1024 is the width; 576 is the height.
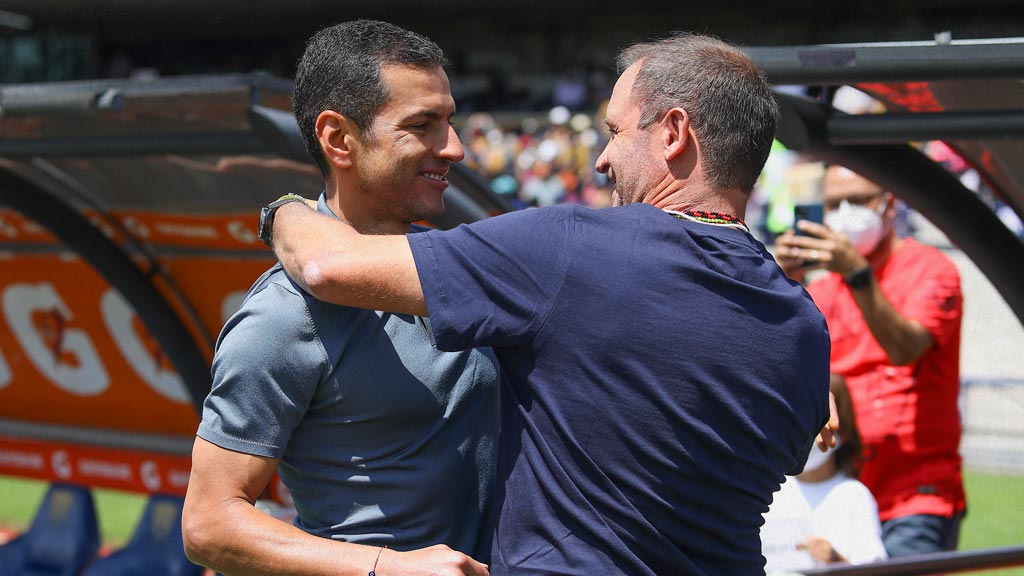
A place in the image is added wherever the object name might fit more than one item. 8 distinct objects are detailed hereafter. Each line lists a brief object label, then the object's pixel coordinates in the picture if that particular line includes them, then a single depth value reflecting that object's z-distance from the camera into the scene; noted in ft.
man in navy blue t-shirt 11.01
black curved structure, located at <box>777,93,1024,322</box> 18.37
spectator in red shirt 24.76
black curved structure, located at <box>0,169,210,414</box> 27.27
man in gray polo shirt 11.71
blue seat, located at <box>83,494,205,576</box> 29.89
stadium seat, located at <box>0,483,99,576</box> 31.56
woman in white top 23.34
